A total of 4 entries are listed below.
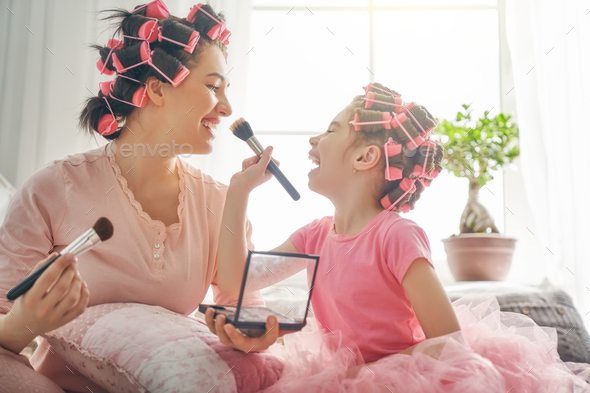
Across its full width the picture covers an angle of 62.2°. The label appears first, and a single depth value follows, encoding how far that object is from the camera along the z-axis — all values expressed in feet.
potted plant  5.65
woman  3.34
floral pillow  2.51
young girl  2.71
